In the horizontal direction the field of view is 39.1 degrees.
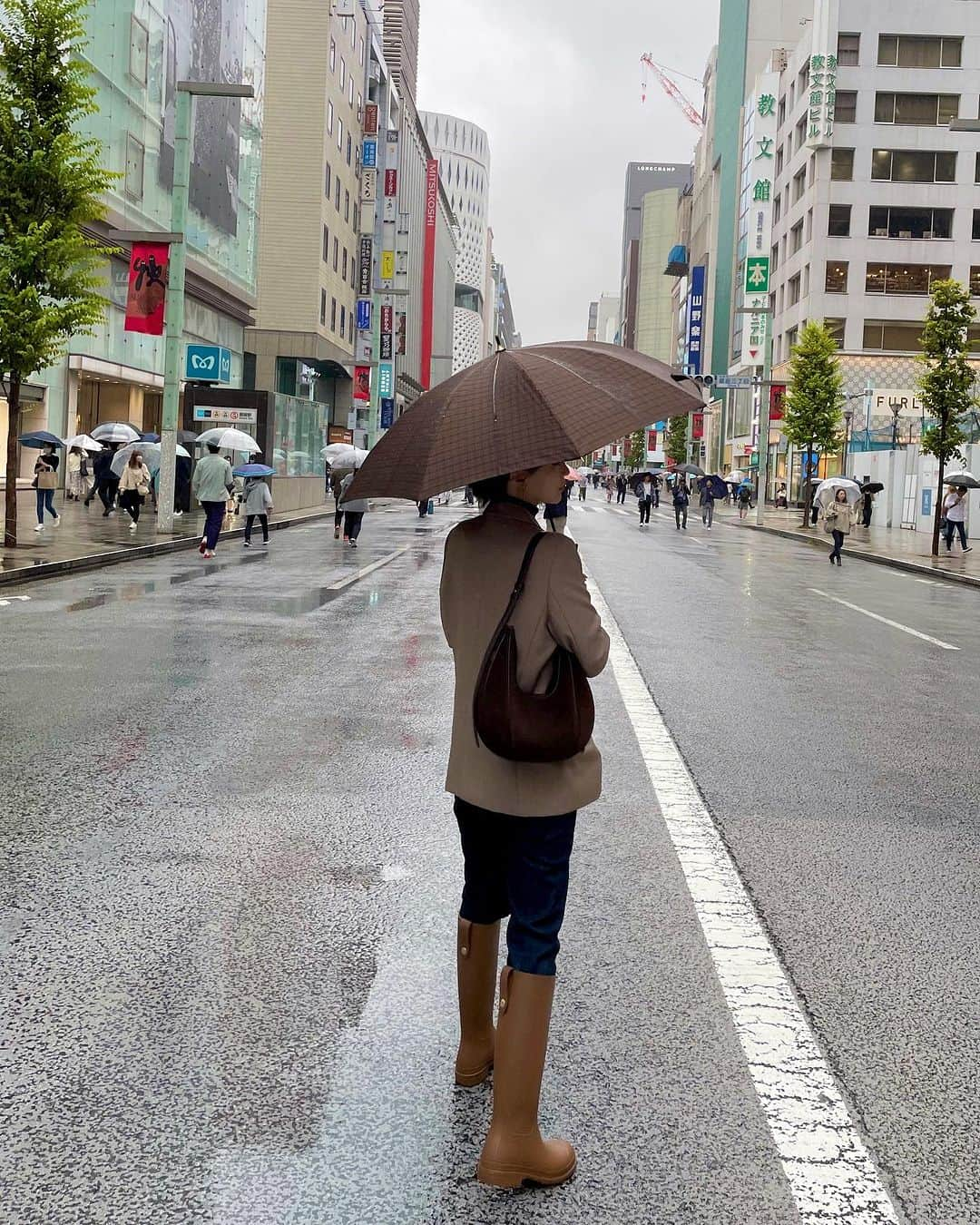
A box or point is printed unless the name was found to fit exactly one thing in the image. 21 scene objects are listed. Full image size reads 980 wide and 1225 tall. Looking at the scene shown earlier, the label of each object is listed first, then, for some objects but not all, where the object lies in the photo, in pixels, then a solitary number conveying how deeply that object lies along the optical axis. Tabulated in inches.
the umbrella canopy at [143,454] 1224.2
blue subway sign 1221.7
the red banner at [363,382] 2657.5
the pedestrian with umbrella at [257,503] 1008.9
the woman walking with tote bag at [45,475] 976.3
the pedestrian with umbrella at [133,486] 1120.2
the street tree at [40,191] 788.0
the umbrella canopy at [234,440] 1053.2
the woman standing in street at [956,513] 1249.4
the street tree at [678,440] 4559.5
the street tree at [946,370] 1267.2
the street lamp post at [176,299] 1070.4
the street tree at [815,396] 2073.1
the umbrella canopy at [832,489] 1112.8
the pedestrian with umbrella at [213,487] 823.7
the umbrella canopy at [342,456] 1171.9
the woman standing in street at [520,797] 116.0
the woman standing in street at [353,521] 1025.8
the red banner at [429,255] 4786.9
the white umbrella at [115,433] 1309.1
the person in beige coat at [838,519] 1103.6
